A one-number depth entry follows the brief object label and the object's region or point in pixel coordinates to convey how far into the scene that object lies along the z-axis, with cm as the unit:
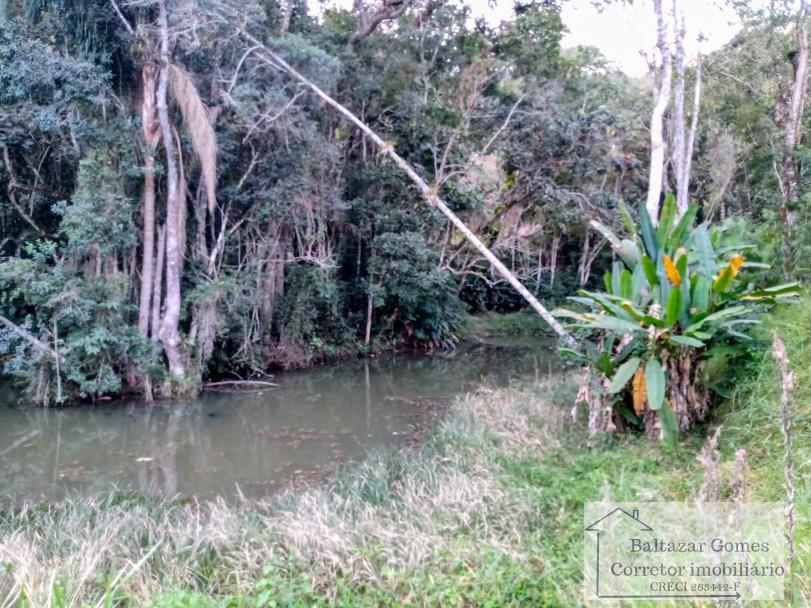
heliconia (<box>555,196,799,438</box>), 552
